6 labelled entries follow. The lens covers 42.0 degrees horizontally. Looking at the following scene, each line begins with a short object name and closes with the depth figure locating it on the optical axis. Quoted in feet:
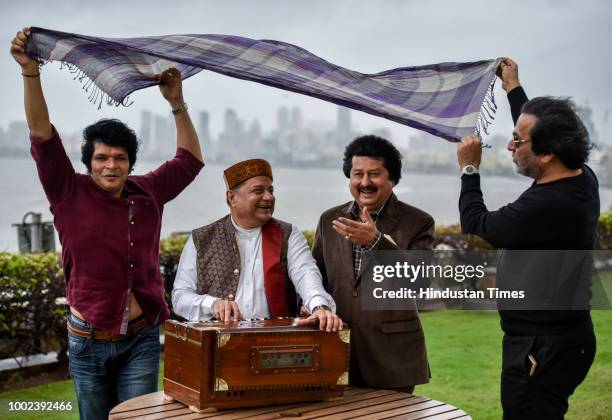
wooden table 10.23
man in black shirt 10.24
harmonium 10.12
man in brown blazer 11.88
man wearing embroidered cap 11.46
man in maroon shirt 11.41
